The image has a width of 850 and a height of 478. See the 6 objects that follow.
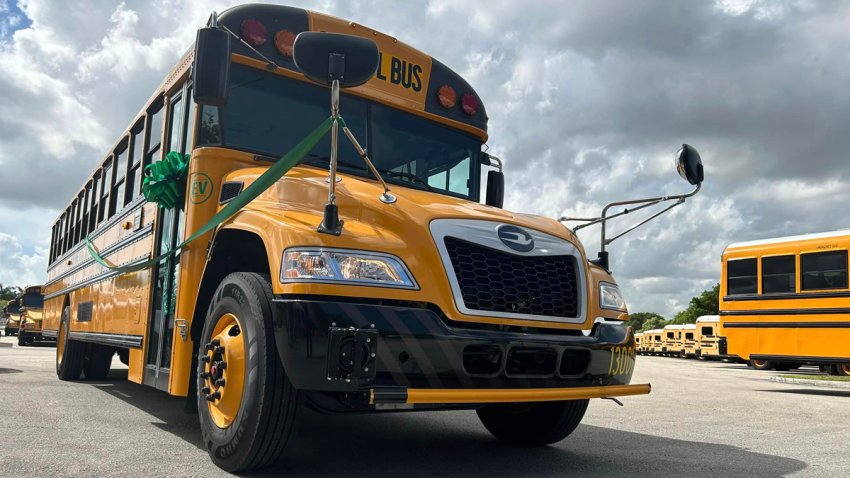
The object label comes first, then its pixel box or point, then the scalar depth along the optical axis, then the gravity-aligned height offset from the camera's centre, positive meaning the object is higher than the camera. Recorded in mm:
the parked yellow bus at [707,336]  27125 +25
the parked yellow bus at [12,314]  30284 -574
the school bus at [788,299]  10695 +646
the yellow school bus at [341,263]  3139 +284
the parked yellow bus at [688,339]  30234 -149
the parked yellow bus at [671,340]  31469 -232
